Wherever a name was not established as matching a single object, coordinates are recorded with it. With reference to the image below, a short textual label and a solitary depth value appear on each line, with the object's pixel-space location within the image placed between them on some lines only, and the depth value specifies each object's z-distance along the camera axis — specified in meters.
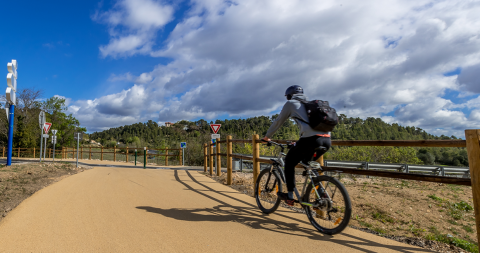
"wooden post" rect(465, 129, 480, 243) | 2.41
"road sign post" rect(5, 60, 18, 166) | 10.98
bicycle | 2.97
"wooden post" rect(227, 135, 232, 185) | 6.93
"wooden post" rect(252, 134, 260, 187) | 5.27
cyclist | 3.12
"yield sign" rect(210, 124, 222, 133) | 12.97
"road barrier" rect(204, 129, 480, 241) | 2.42
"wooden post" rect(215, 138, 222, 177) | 8.38
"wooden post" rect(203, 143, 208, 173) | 10.95
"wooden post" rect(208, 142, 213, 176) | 9.52
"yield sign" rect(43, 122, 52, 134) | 15.93
